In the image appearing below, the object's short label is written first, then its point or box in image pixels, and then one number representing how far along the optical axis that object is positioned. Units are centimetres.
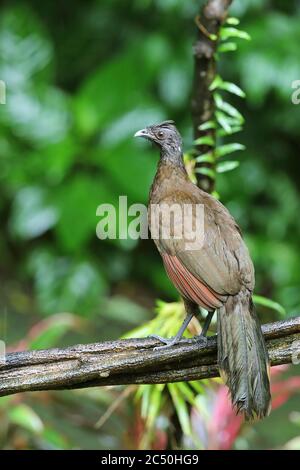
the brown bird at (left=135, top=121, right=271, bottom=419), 385
